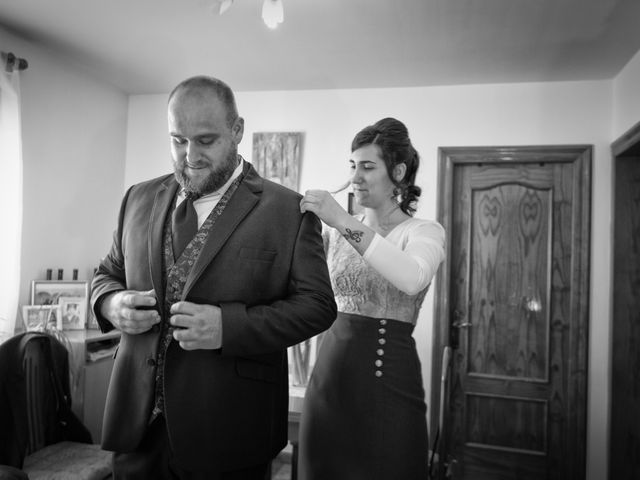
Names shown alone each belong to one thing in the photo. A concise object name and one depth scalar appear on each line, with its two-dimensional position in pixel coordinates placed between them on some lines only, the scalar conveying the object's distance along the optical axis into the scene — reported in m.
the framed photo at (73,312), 3.66
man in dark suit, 1.20
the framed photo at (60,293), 3.59
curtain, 3.22
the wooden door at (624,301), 3.60
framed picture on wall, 4.34
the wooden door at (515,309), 3.90
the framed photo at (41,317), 3.43
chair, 2.18
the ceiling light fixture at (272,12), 2.21
